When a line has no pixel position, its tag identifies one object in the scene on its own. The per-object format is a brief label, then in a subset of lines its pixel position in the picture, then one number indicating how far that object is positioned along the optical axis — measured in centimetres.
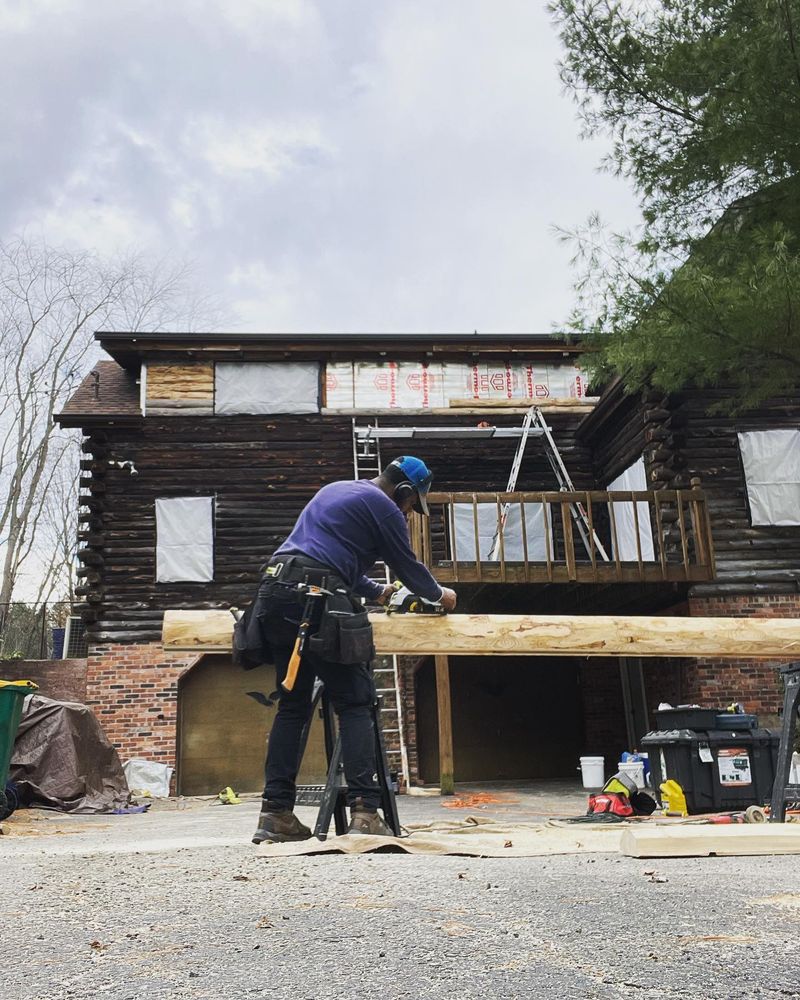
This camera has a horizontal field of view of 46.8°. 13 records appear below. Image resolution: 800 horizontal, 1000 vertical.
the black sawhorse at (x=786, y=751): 570
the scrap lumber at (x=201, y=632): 517
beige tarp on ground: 388
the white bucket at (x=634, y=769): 933
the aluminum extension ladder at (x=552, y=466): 1480
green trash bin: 882
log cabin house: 1367
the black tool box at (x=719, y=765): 813
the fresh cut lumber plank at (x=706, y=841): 378
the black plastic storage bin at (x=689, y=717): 839
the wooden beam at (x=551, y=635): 520
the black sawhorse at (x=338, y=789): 456
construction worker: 438
